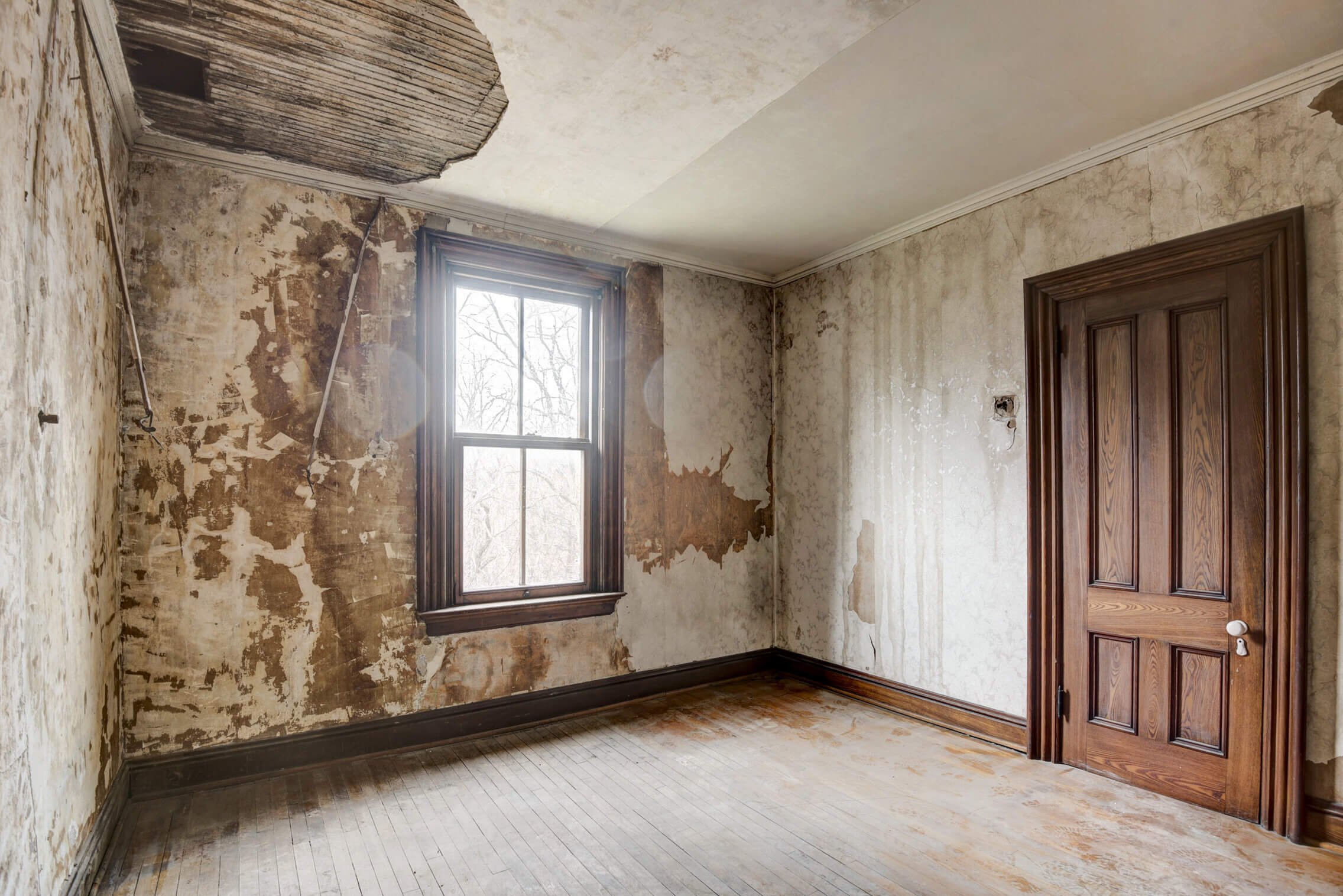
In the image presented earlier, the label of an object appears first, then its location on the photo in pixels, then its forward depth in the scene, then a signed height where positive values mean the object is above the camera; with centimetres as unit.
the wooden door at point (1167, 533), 267 -34
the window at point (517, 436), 357 +11
